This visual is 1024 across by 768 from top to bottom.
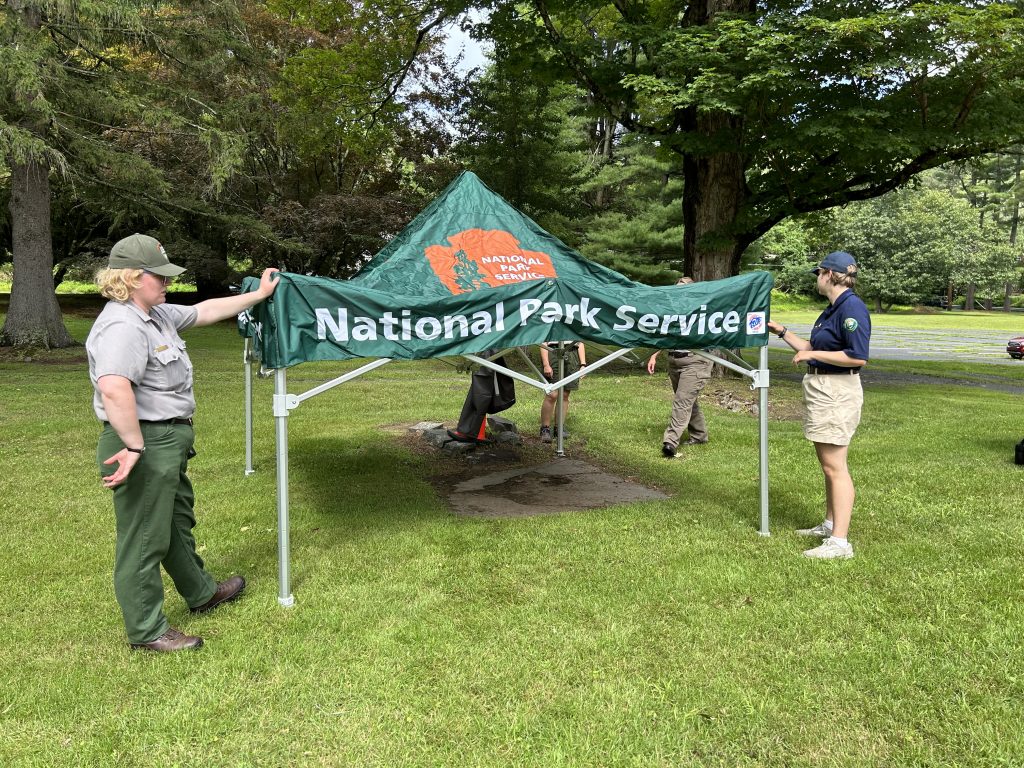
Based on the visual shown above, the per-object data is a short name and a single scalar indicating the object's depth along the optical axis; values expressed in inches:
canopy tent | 179.2
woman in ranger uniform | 135.1
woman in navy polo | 191.9
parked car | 941.8
